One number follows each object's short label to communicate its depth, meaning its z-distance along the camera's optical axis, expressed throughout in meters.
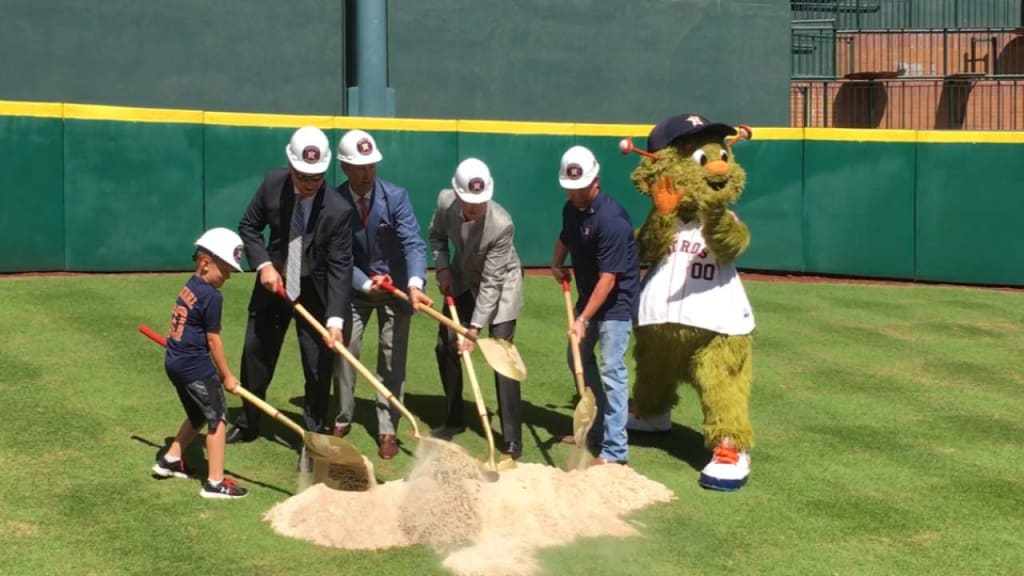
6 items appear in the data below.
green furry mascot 7.87
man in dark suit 7.40
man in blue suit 8.09
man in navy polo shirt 7.84
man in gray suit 8.00
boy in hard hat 7.01
